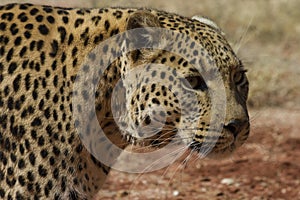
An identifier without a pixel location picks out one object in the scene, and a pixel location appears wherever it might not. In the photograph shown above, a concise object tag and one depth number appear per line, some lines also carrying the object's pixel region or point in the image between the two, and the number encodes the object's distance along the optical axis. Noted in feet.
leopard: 46.55
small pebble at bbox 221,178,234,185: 70.05
